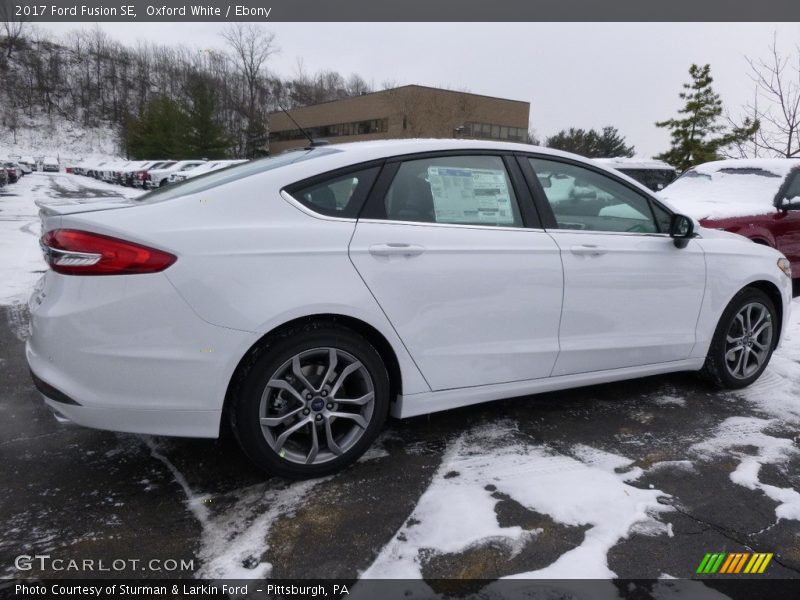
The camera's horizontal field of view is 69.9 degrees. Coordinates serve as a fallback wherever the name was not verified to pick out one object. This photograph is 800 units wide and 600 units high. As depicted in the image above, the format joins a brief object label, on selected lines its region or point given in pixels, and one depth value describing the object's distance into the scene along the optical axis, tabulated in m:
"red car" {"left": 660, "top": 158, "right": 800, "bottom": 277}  6.65
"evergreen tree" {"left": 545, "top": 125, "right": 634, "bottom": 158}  56.31
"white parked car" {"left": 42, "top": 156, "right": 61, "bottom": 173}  58.47
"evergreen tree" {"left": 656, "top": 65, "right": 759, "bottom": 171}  31.20
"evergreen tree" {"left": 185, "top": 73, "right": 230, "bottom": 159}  43.53
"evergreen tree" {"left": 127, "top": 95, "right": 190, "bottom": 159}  45.09
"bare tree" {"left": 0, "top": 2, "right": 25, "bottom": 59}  86.88
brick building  42.84
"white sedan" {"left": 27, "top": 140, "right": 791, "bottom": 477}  2.25
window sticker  2.89
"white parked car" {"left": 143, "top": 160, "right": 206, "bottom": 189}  26.64
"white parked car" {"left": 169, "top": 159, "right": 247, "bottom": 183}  25.06
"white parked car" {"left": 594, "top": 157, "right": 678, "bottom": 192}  15.94
